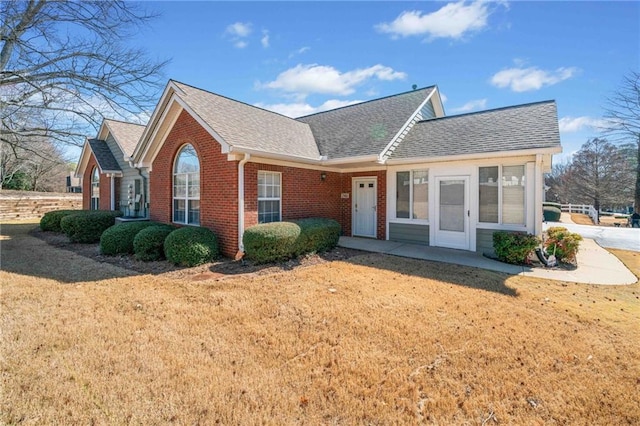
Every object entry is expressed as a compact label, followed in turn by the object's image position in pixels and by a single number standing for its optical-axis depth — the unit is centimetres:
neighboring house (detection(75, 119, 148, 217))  1564
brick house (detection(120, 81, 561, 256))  898
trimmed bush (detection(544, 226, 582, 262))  848
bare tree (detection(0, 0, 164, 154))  1072
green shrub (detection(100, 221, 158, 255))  957
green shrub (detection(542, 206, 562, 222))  2372
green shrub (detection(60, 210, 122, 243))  1209
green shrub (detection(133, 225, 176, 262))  884
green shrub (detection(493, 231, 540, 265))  825
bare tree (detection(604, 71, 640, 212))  2296
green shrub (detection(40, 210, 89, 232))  1523
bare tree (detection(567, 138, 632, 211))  3102
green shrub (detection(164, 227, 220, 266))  817
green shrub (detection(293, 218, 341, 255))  909
